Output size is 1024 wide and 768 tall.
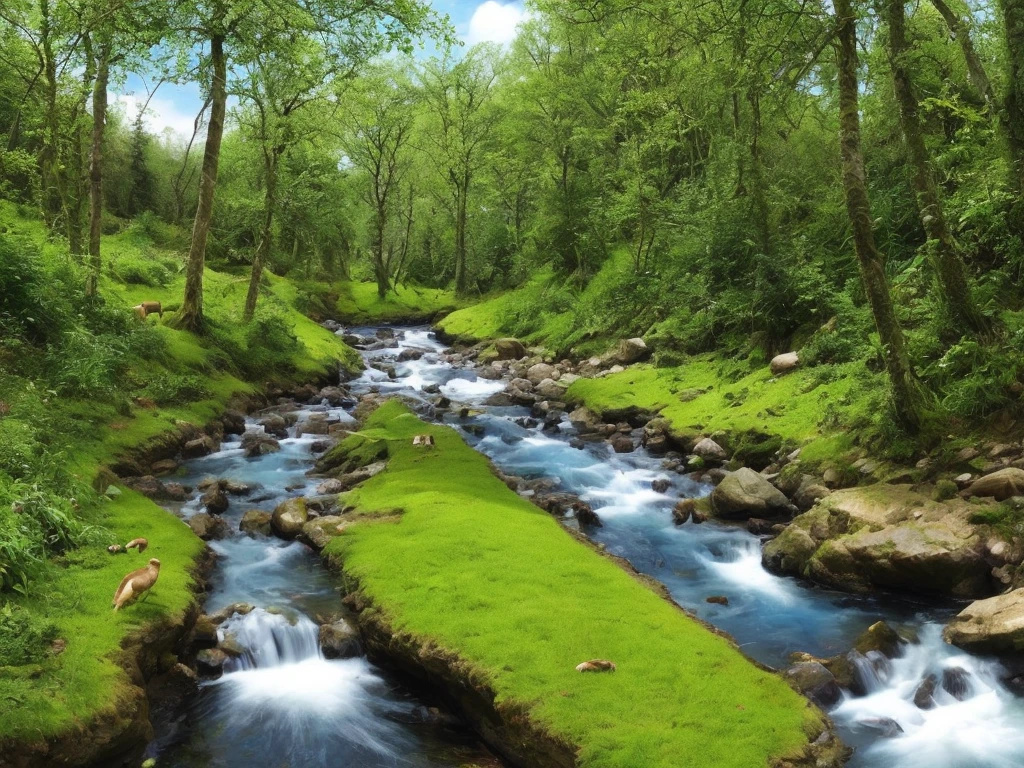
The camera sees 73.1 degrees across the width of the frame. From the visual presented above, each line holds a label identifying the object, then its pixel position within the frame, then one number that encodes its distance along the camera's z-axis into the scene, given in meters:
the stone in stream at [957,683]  7.47
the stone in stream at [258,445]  15.79
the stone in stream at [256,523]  11.30
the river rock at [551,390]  23.44
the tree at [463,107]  43.06
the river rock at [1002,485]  9.48
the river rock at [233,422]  17.53
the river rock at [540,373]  26.34
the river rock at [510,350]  31.55
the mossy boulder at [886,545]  9.23
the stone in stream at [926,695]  7.35
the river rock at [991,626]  7.66
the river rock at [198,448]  15.05
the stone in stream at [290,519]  11.04
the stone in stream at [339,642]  8.02
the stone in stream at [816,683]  7.26
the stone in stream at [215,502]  12.13
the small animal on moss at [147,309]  18.62
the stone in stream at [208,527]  10.88
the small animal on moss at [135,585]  7.00
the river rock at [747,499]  12.41
